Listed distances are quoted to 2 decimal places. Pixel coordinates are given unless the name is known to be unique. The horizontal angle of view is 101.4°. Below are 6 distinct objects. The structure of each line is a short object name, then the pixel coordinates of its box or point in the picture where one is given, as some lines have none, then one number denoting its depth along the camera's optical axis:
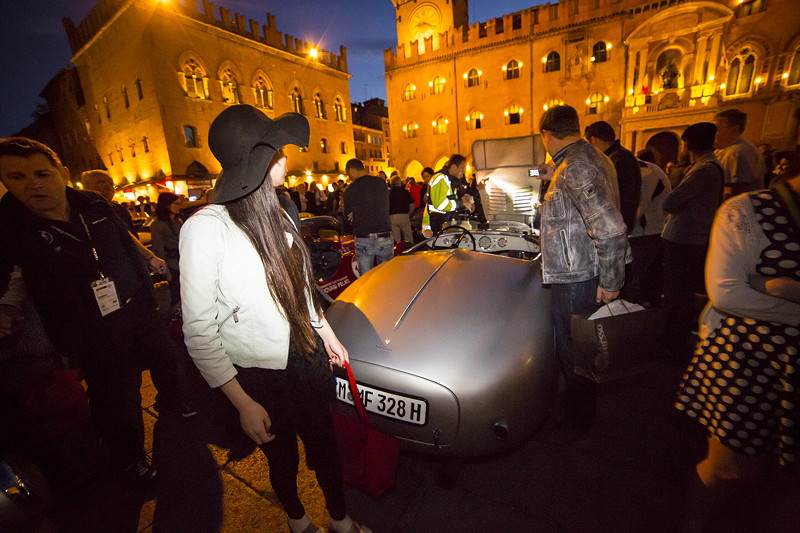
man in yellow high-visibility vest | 5.21
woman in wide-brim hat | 1.13
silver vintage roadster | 1.64
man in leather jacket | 1.90
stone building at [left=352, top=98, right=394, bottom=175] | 42.41
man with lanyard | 1.76
